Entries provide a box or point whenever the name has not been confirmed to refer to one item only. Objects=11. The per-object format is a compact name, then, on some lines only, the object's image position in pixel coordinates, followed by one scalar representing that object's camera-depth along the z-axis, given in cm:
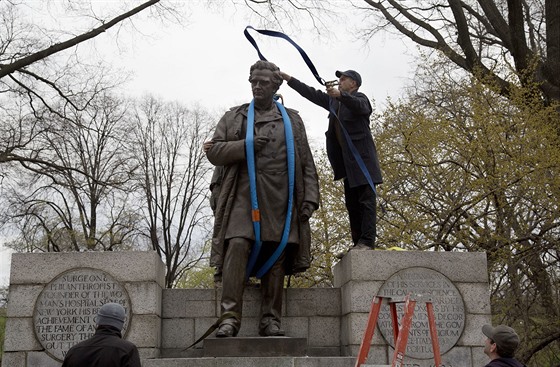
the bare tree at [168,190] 2345
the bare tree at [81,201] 2062
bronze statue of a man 695
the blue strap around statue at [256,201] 701
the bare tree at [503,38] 1623
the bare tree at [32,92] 1520
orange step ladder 454
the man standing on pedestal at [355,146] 742
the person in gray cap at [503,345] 448
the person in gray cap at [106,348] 436
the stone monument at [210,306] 692
